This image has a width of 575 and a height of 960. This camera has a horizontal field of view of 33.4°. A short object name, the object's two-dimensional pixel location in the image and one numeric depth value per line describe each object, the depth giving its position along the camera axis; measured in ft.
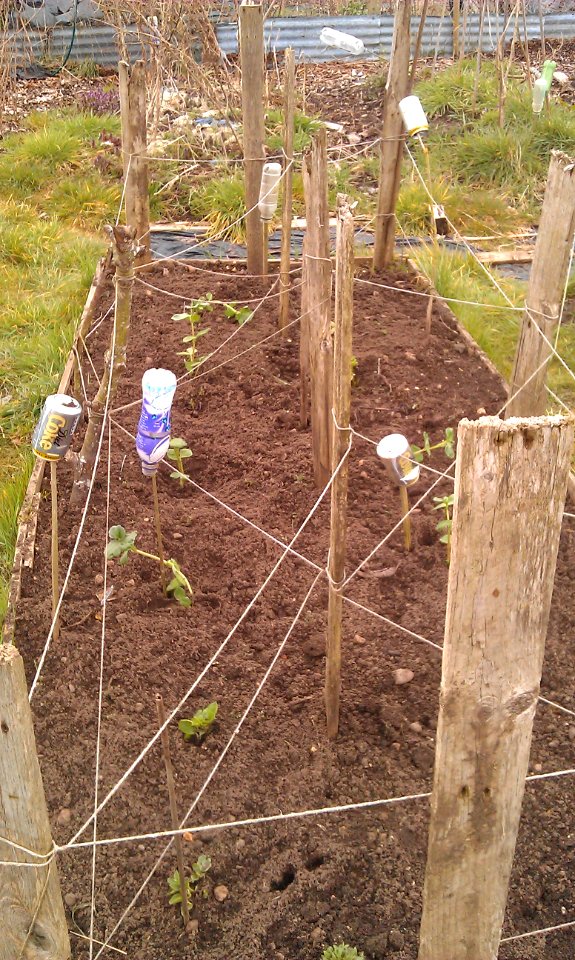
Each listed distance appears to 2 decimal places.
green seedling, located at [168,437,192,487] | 9.60
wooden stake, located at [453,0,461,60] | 26.21
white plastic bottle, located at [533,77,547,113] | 16.73
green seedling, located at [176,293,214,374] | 11.96
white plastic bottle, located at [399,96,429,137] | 11.44
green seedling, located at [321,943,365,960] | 5.85
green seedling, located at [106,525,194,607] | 8.04
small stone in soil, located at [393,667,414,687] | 7.91
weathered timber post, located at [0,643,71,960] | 4.18
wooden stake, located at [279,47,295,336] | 11.04
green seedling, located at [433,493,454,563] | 8.59
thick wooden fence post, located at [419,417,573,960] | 3.92
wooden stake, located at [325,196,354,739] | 6.06
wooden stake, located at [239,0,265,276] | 12.68
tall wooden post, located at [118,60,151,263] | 12.60
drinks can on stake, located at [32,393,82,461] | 7.32
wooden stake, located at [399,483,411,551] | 8.63
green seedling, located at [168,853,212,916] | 6.20
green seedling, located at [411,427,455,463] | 8.49
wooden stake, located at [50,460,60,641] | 7.73
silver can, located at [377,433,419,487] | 7.77
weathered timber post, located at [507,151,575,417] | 8.66
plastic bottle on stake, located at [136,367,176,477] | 7.27
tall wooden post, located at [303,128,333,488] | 9.34
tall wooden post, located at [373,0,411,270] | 12.48
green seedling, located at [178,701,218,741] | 7.32
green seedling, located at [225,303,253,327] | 13.12
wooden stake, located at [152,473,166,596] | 8.51
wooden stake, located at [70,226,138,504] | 8.18
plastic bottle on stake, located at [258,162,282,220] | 12.21
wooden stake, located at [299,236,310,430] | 10.39
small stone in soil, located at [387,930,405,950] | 6.02
